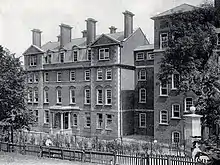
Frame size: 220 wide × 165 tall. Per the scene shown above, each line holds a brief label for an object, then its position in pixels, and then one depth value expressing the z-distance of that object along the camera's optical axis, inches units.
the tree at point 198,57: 846.5
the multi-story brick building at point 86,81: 1258.6
